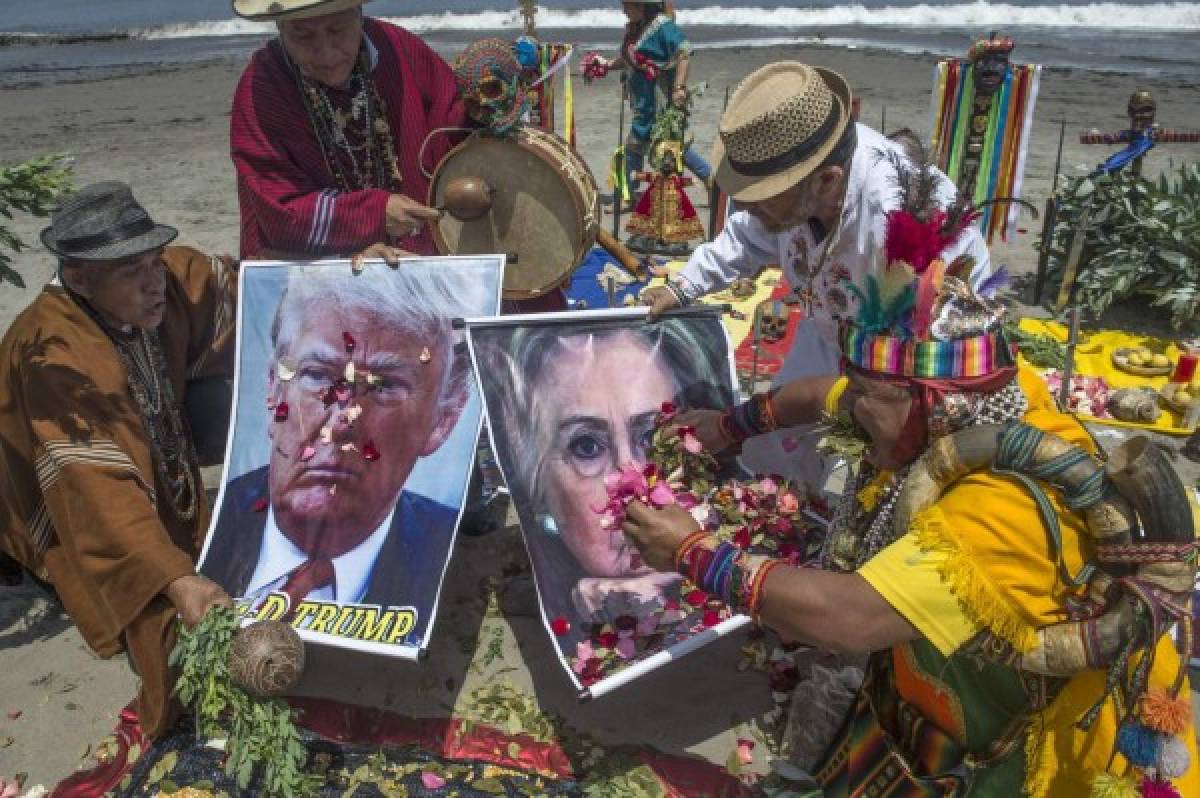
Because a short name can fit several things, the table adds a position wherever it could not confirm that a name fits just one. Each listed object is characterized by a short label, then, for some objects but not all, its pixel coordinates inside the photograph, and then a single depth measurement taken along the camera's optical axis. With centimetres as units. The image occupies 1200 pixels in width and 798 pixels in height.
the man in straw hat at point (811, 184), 278
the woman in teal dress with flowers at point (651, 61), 793
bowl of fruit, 559
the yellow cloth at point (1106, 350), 556
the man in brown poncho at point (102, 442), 292
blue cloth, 678
